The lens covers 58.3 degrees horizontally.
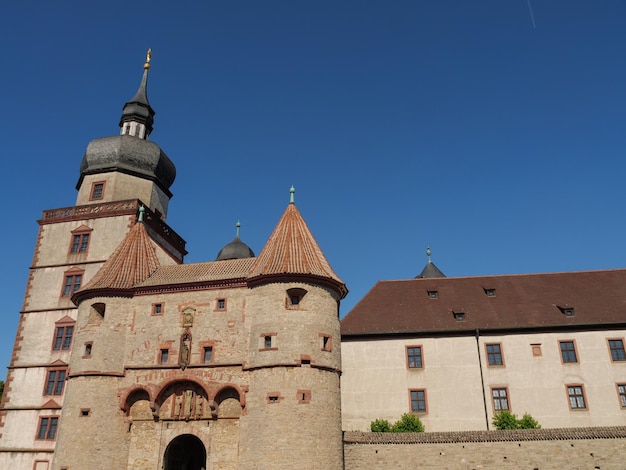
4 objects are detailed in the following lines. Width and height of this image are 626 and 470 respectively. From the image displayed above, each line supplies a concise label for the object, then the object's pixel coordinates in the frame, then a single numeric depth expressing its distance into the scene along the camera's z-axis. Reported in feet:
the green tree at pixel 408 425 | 85.59
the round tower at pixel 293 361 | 71.26
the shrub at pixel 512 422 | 82.58
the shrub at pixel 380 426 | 86.12
